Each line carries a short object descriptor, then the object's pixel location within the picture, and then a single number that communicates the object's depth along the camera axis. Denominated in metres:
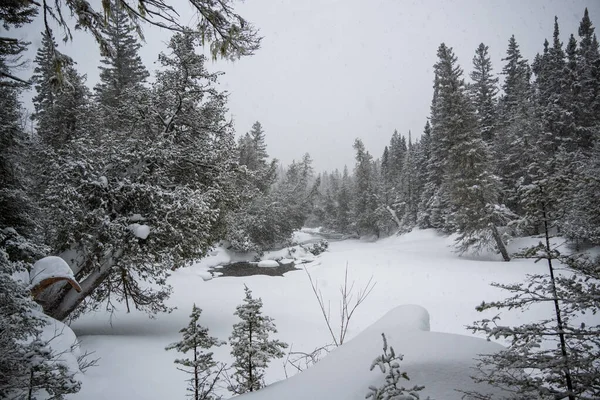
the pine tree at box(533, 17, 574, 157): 21.56
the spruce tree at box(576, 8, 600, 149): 21.31
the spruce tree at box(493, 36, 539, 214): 21.35
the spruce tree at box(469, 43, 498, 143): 25.69
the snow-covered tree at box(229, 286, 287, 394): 3.59
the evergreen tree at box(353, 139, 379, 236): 42.16
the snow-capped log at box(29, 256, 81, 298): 5.33
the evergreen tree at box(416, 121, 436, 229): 32.06
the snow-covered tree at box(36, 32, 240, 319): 6.80
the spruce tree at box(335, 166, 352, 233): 50.34
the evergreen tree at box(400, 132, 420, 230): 37.84
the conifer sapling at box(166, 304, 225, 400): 3.45
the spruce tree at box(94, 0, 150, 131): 17.91
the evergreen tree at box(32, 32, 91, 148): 14.19
